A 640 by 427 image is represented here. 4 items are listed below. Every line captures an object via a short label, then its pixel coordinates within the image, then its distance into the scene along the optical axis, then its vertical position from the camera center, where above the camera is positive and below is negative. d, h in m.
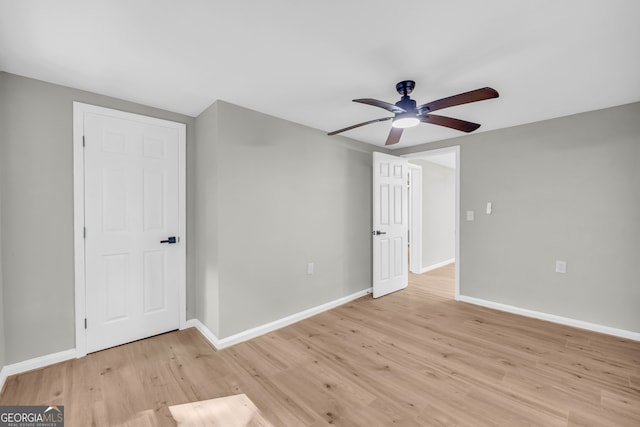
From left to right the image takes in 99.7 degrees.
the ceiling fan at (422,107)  1.78 +0.76
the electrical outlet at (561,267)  3.02 -0.62
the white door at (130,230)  2.37 -0.17
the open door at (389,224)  3.95 -0.18
